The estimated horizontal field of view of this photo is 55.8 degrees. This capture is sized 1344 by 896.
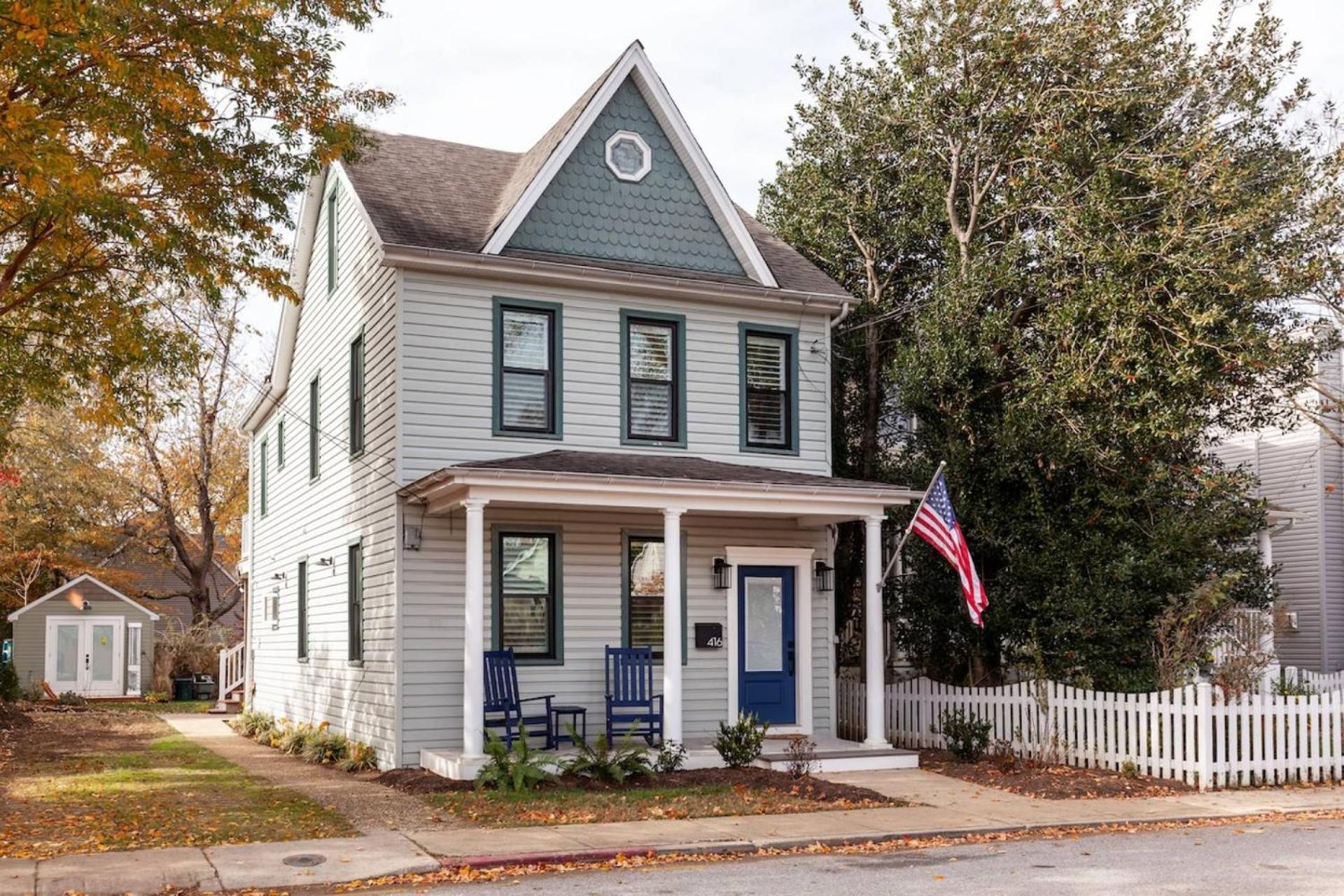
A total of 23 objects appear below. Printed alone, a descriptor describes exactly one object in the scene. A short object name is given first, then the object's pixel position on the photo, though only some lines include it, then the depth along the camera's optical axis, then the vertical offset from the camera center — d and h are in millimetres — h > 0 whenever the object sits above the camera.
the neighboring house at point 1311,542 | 26828 +355
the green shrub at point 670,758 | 14281 -2246
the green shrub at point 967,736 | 15695 -2205
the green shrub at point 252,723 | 21531 -2872
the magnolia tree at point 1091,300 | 16266 +3431
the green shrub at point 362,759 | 15789 -2503
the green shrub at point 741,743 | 14508 -2114
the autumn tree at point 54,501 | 34844 +1648
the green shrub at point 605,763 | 13711 -2219
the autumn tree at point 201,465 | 36531 +2780
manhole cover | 9633 -2311
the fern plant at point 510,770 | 13016 -2186
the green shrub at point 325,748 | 16812 -2552
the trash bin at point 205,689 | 33891 -3477
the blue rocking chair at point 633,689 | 15273 -1589
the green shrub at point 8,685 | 26578 -2659
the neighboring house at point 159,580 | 37719 -700
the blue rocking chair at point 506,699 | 14375 -1589
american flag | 14875 +276
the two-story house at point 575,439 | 15023 +1542
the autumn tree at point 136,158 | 13062 +4767
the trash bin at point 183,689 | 33469 -3436
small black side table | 15258 -2006
